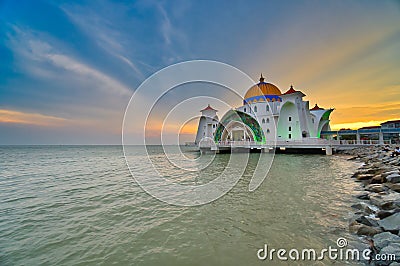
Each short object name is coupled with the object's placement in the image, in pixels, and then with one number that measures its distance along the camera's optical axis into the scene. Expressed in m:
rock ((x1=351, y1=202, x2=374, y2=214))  4.93
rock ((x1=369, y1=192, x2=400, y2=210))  4.77
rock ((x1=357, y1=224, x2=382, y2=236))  3.72
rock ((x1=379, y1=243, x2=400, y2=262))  2.71
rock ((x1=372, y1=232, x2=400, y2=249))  3.13
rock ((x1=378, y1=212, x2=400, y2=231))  3.65
